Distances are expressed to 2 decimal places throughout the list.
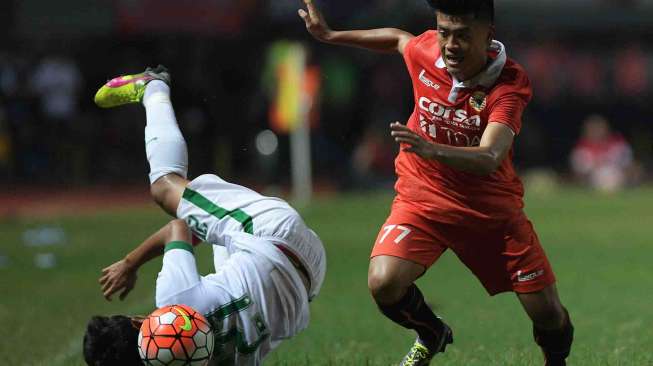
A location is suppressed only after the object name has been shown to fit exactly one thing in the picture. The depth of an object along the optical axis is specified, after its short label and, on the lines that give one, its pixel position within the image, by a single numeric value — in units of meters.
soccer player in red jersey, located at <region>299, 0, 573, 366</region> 15.23
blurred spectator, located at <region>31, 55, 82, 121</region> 56.97
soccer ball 12.90
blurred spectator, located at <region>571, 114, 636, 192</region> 60.81
